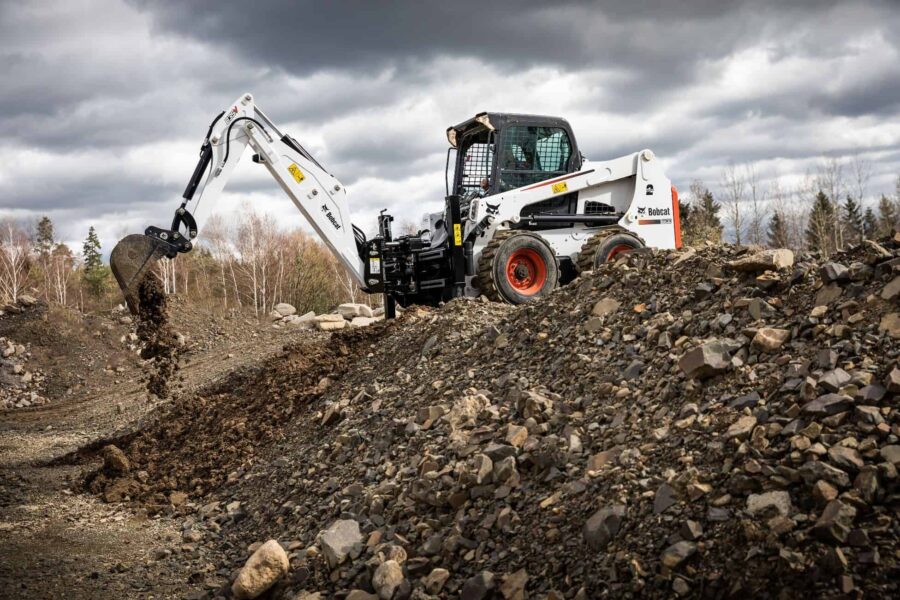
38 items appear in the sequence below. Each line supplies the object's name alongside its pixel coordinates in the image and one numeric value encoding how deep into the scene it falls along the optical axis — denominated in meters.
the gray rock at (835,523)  3.86
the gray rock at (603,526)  4.42
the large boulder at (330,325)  18.86
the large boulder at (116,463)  8.80
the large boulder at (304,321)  20.22
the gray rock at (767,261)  6.42
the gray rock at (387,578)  4.81
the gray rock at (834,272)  5.66
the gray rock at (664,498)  4.43
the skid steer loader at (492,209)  11.55
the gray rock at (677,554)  4.05
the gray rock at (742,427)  4.70
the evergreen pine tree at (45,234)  49.03
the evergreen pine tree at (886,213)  46.47
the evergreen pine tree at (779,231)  40.36
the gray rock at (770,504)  4.11
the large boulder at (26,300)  19.14
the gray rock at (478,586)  4.47
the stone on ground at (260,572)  5.27
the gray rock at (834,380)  4.73
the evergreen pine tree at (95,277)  43.25
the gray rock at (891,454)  4.15
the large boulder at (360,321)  20.48
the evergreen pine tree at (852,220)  44.03
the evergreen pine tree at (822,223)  35.97
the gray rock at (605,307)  7.29
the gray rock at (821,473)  4.12
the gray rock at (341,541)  5.32
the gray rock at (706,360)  5.42
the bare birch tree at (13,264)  37.25
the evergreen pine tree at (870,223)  46.72
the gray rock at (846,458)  4.19
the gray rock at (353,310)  22.27
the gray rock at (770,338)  5.42
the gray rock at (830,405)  4.56
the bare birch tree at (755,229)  38.69
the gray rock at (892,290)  5.24
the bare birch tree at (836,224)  35.34
